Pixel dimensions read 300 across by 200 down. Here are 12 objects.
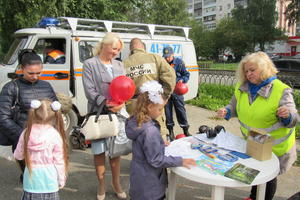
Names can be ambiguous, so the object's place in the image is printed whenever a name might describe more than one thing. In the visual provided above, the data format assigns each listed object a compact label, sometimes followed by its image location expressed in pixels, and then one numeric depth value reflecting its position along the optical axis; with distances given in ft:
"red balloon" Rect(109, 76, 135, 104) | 9.15
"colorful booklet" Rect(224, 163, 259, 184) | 6.40
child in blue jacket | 6.84
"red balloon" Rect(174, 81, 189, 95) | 17.65
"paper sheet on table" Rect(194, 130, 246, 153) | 8.33
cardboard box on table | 7.28
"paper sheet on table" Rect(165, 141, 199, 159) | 7.86
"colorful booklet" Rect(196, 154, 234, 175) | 6.88
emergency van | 17.47
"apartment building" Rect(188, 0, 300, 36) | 221.95
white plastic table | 6.43
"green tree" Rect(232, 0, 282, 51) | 139.07
